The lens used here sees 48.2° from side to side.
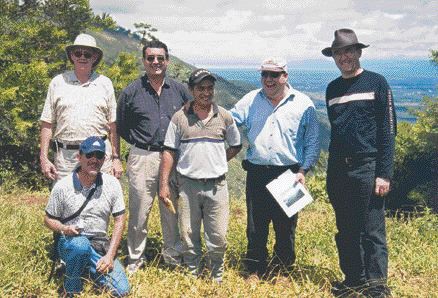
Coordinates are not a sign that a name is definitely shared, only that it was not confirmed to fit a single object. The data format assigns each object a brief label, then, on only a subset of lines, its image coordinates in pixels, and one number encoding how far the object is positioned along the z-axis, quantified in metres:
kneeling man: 4.23
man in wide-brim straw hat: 4.66
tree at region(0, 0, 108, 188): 13.19
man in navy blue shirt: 4.81
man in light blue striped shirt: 4.71
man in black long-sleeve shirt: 4.27
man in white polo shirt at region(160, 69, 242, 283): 4.53
